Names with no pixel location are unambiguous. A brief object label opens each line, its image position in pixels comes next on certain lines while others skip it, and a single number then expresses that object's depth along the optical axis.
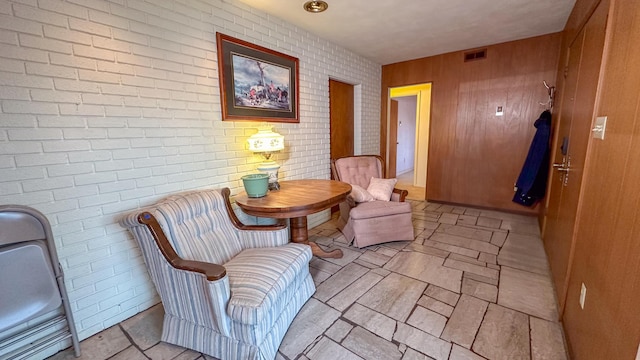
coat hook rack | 3.27
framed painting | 2.27
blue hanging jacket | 3.11
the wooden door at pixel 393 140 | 5.57
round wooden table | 1.87
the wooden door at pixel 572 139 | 1.60
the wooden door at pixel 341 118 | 3.68
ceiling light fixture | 2.38
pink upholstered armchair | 2.77
